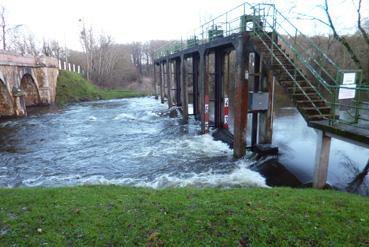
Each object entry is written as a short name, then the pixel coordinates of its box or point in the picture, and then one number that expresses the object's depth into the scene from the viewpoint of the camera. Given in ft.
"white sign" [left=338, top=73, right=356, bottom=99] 25.64
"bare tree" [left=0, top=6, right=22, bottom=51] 145.48
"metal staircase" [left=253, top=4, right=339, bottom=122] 30.12
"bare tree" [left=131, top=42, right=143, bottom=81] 239.21
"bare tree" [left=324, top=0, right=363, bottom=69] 40.93
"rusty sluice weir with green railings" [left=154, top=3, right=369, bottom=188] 26.35
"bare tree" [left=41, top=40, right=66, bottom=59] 201.61
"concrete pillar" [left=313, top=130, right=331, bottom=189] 27.78
